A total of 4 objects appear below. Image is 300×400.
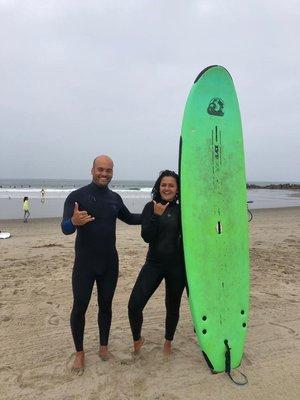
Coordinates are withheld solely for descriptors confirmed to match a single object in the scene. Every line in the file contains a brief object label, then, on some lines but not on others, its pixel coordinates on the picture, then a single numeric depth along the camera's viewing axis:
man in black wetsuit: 2.78
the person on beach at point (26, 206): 13.59
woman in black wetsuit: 2.85
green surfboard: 2.90
